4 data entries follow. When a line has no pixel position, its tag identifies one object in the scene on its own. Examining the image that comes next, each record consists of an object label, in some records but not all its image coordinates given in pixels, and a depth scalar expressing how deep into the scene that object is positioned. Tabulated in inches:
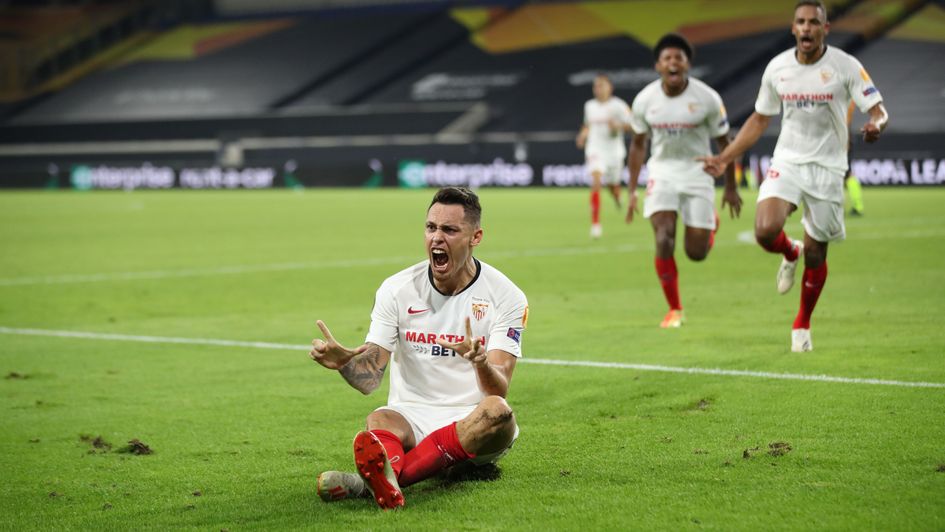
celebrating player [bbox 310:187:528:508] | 393.1
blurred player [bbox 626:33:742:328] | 809.5
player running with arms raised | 671.1
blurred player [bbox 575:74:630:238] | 1625.2
